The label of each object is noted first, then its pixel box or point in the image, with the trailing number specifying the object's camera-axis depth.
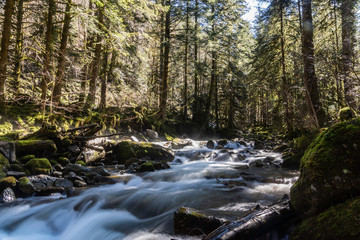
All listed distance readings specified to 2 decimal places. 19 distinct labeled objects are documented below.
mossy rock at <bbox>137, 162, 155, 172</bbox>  8.58
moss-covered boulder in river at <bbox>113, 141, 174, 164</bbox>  10.23
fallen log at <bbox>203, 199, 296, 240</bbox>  2.56
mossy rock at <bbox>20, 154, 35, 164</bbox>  7.16
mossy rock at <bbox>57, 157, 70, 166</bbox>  8.12
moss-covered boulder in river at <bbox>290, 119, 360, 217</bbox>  2.58
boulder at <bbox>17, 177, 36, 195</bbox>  5.50
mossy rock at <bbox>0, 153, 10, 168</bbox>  6.13
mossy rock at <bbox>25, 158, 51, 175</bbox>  6.68
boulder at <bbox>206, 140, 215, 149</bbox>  14.26
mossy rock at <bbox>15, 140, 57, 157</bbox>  7.49
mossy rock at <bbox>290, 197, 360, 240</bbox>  2.21
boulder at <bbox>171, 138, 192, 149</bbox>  14.16
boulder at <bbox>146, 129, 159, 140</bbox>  15.46
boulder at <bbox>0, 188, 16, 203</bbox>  5.06
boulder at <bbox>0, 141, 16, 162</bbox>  6.52
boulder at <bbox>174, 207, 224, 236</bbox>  3.24
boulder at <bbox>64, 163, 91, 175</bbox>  7.38
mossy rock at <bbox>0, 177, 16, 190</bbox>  5.32
